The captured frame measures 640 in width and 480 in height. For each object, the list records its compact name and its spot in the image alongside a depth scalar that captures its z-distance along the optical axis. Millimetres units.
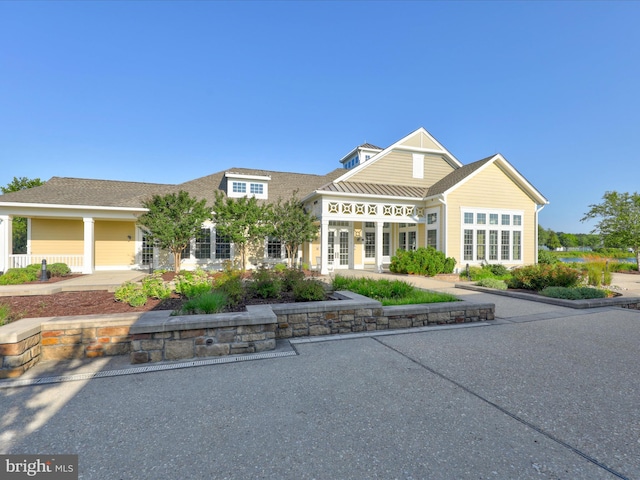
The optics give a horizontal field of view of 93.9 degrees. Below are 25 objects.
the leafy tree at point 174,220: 12352
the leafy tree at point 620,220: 18625
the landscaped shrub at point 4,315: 4239
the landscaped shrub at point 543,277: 9242
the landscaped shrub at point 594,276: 10336
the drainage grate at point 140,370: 3524
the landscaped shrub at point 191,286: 6241
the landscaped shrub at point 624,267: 18450
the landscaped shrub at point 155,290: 6449
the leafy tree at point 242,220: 13383
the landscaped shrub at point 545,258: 17364
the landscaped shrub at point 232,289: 5809
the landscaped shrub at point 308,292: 6012
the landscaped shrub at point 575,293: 8039
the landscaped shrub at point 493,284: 10379
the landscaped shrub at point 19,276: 9820
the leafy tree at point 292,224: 14110
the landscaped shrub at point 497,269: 14942
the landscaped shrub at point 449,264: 14213
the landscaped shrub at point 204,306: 4871
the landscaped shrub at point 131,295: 5875
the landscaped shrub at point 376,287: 6930
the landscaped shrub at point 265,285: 6461
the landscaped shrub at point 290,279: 6716
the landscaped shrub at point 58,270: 12289
